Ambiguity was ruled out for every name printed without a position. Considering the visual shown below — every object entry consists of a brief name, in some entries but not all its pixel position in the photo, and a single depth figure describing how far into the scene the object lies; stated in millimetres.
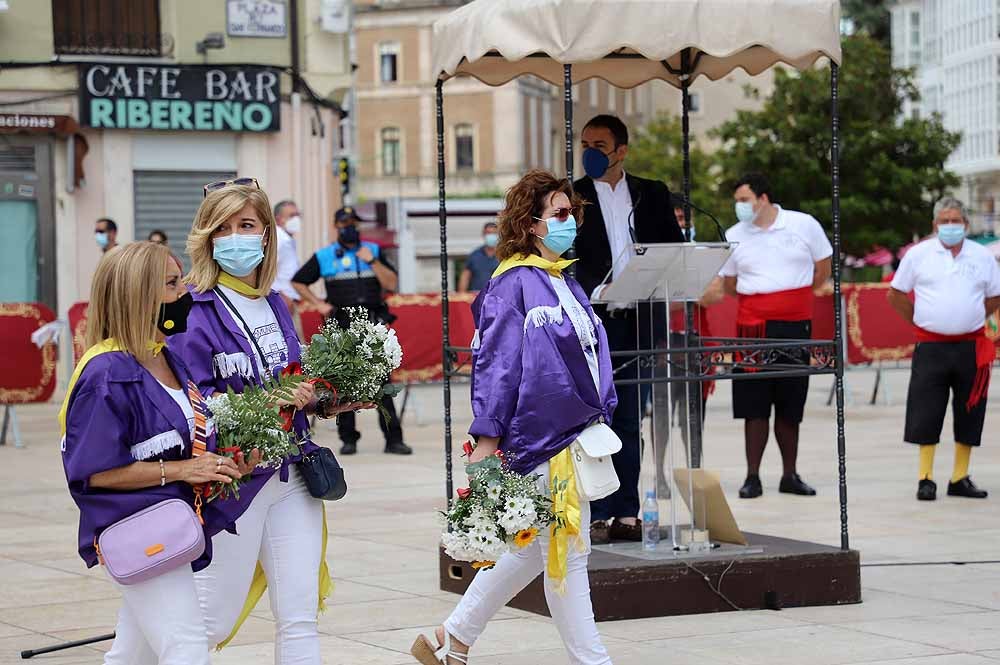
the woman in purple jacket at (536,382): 9146
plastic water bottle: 11989
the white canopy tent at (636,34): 11305
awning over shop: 35865
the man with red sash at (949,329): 16923
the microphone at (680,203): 12415
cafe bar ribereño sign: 37054
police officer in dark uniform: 21140
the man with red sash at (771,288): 16957
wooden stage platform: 11406
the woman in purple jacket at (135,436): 7228
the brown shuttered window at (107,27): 37592
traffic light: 43581
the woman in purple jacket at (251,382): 8092
